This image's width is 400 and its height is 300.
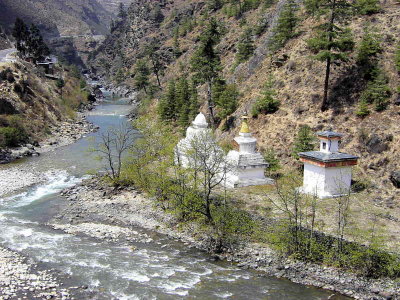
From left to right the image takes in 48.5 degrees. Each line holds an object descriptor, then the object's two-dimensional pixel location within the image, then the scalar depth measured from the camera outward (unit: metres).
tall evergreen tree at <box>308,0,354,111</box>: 36.06
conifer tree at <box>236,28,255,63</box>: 60.12
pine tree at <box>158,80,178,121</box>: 58.50
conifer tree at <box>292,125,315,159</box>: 33.61
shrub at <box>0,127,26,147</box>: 47.09
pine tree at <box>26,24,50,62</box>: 83.34
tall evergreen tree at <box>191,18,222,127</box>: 46.78
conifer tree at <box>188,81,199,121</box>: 52.31
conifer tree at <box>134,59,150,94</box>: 82.62
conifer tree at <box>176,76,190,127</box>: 52.34
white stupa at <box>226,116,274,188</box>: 32.12
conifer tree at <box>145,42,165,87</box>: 85.43
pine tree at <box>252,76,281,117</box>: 42.06
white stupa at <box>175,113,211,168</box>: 35.38
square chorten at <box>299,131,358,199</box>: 28.47
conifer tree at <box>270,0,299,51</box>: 49.62
